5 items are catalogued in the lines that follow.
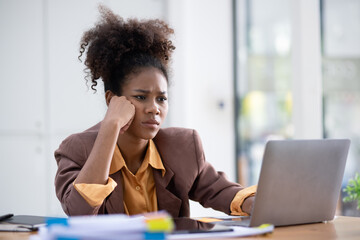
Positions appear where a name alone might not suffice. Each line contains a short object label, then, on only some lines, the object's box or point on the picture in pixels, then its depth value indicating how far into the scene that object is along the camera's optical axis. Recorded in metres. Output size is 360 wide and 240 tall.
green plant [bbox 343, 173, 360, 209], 1.99
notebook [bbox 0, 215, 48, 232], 1.96
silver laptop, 1.95
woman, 2.29
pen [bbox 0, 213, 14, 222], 2.10
